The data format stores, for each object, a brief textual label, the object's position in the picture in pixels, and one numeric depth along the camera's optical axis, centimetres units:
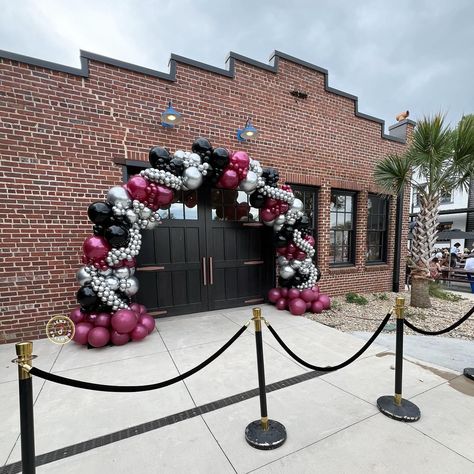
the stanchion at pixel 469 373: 289
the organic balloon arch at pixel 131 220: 361
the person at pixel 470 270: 800
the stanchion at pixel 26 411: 131
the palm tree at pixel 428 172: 515
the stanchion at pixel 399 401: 228
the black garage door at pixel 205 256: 488
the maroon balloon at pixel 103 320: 367
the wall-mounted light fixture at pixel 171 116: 436
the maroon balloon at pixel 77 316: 378
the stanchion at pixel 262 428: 196
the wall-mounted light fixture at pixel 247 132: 511
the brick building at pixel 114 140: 389
